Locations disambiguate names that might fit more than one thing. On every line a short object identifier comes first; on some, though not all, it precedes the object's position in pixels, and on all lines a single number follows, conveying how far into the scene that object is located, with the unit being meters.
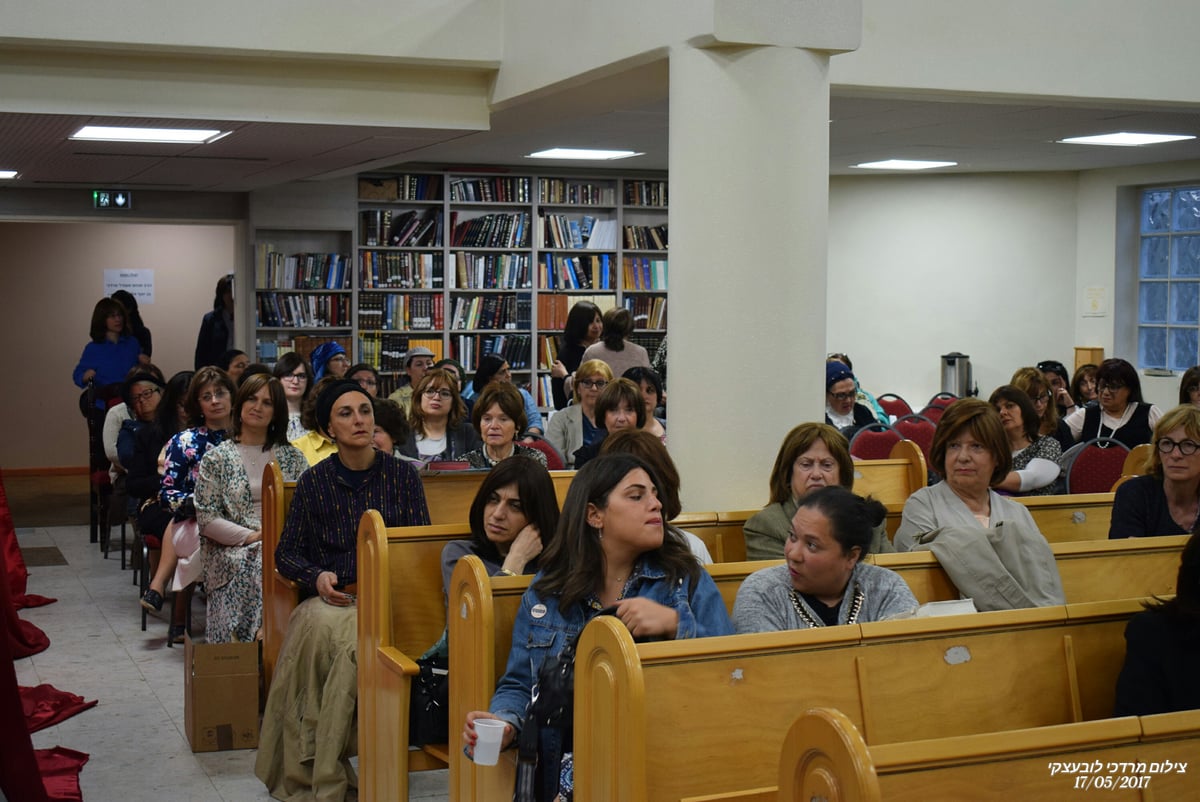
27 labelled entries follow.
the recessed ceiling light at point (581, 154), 10.46
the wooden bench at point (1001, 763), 2.04
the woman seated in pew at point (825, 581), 3.31
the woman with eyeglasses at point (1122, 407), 7.36
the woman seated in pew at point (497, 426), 6.04
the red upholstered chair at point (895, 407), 10.67
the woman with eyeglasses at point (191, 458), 6.35
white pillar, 5.10
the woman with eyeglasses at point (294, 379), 7.62
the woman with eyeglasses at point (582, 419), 7.13
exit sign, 10.60
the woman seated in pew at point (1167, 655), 2.87
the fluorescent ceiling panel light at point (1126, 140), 9.56
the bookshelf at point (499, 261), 11.49
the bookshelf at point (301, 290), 10.98
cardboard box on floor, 5.05
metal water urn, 12.64
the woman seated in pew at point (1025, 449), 6.20
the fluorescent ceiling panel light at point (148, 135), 7.12
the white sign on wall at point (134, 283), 13.26
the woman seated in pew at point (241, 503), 5.74
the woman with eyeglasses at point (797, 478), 4.30
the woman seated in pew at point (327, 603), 4.59
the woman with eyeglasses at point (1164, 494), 4.54
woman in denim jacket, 3.21
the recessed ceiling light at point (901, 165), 11.41
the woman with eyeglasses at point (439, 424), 6.79
